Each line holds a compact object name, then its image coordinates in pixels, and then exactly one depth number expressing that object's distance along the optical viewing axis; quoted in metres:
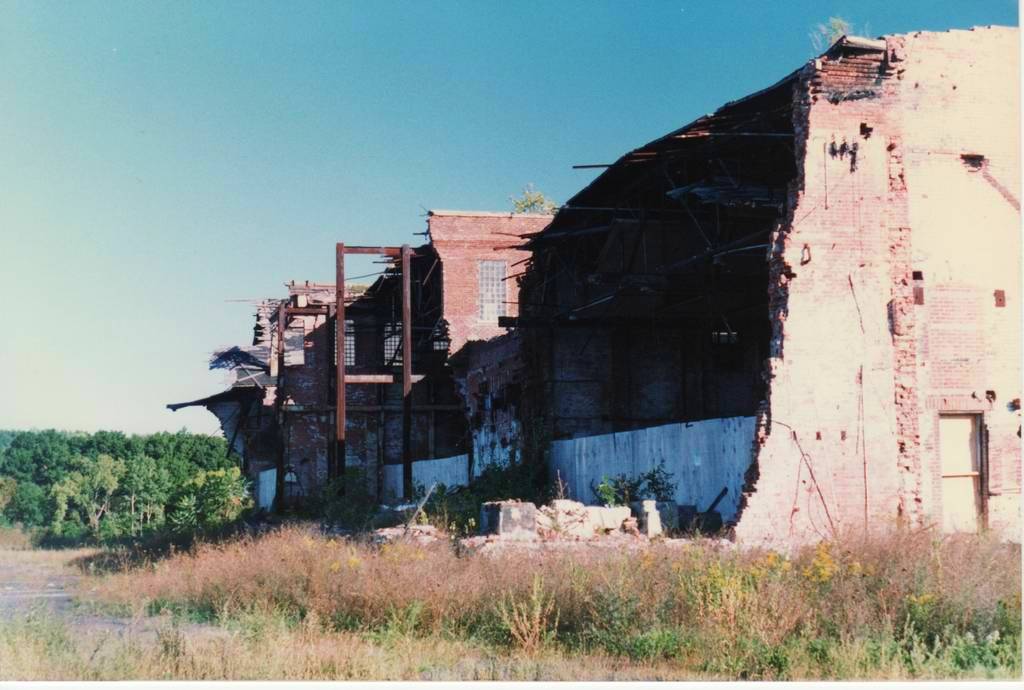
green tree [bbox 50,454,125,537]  43.88
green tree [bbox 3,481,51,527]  48.06
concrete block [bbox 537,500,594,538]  15.77
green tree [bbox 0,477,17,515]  49.69
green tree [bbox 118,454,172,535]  41.22
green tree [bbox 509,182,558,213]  56.53
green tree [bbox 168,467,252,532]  29.28
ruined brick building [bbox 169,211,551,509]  36.84
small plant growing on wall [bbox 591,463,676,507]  18.41
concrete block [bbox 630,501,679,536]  16.19
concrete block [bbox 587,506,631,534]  16.30
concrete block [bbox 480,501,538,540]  15.55
